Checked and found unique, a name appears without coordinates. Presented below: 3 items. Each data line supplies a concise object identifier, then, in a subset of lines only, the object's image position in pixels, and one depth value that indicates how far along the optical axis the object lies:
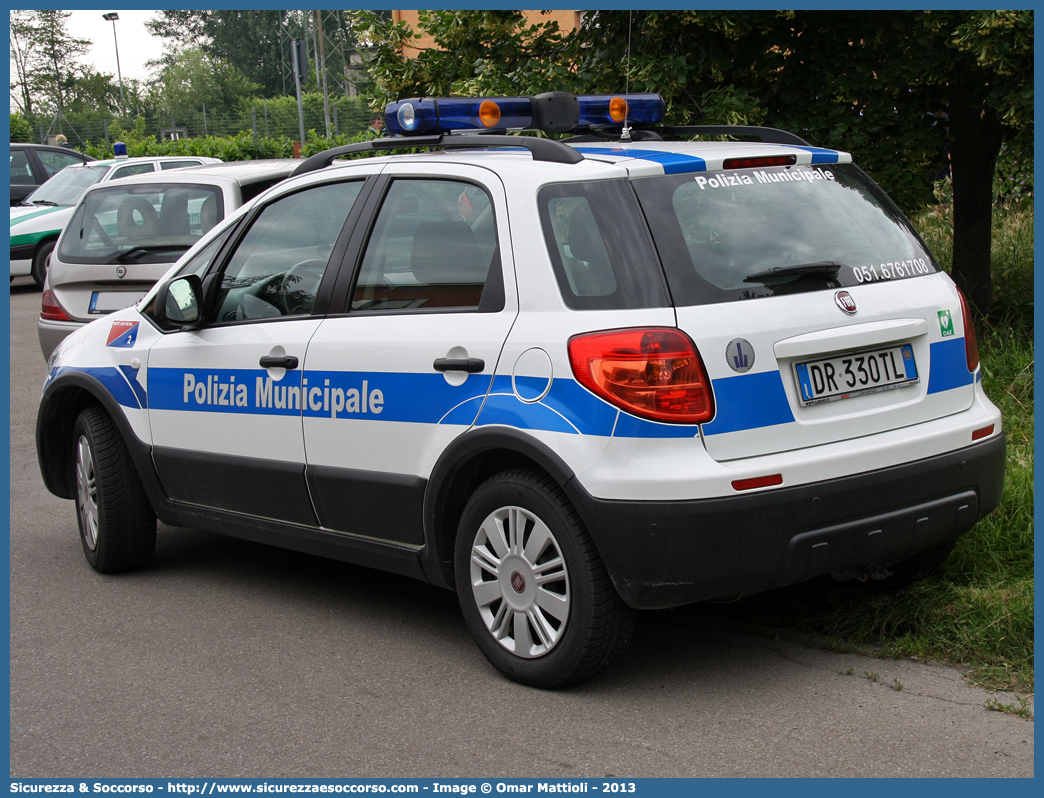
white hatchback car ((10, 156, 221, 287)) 17.62
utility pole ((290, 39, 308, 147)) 21.58
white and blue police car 3.51
